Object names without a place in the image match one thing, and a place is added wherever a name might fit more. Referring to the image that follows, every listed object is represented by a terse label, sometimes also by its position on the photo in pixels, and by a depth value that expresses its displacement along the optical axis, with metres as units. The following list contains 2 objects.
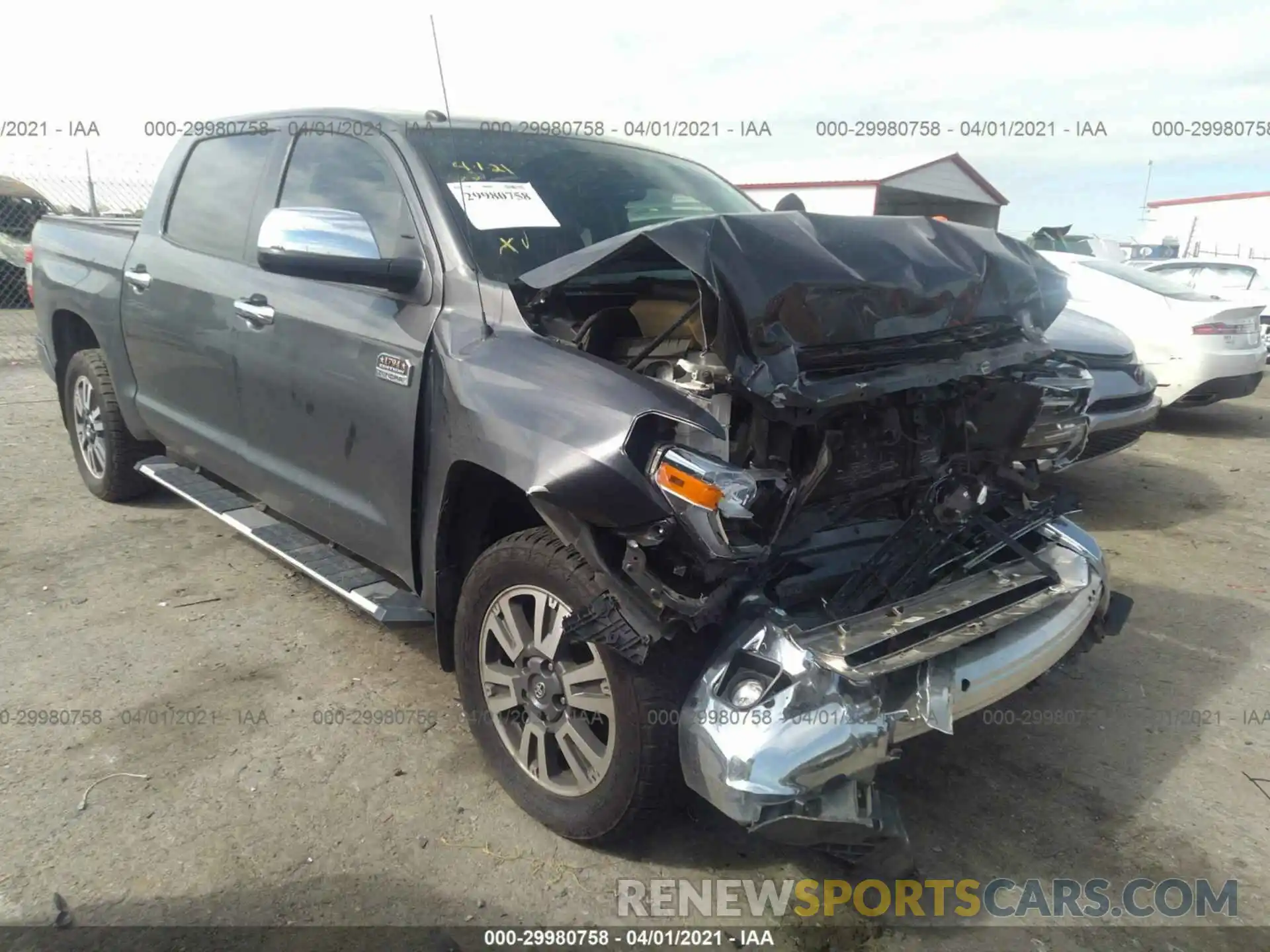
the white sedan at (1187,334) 7.30
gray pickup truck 2.14
